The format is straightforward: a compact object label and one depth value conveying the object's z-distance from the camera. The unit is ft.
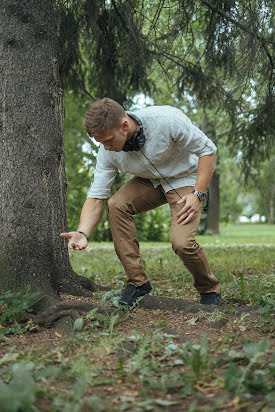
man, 10.60
